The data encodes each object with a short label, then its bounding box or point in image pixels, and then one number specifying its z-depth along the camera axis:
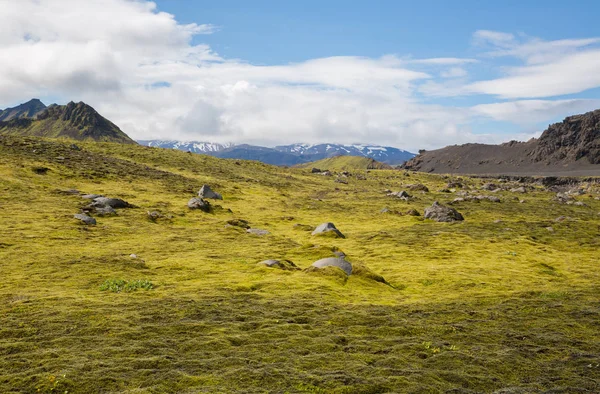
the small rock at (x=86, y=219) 43.25
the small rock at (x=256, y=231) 47.52
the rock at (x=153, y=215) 51.06
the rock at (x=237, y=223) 51.41
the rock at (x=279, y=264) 29.02
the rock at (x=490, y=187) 154.00
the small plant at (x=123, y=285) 20.86
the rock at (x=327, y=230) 48.50
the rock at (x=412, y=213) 69.62
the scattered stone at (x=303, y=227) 53.66
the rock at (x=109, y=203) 52.09
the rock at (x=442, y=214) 64.73
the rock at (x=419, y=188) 132.74
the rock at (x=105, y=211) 49.14
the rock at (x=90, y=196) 57.49
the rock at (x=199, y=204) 62.62
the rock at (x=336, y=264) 28.21
